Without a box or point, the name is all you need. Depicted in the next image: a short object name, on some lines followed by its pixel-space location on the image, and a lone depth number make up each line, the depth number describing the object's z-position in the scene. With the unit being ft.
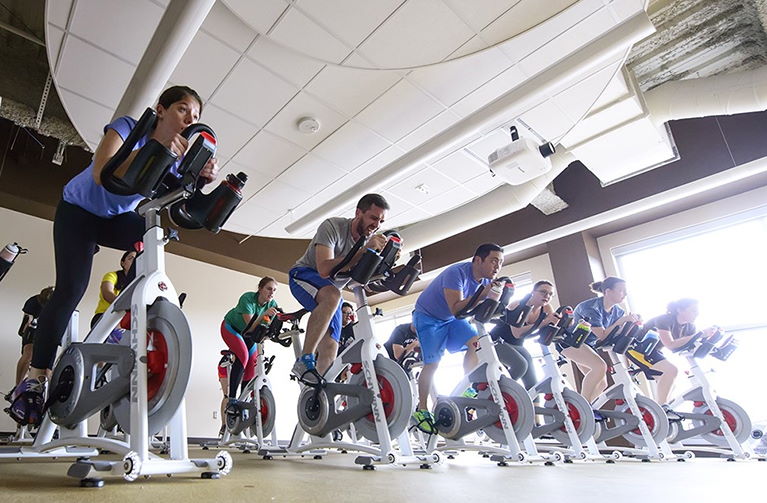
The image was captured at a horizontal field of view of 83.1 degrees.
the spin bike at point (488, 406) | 8.32
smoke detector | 14.16
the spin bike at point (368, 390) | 6.22
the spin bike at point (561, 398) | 10.21
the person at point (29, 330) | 11.21
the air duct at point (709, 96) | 14.60
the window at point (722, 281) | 18.39
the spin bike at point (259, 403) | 10.55
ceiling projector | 14.69
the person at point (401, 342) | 13.66
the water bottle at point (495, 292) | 8.36
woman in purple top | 4.80
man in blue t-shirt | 9.29
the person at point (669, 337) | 14.06
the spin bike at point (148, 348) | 3.77
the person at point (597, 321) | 13.60
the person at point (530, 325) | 11.06
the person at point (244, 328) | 11.87
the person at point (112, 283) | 9.07
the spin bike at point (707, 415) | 12.43
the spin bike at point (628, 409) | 11.36
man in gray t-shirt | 6.84
